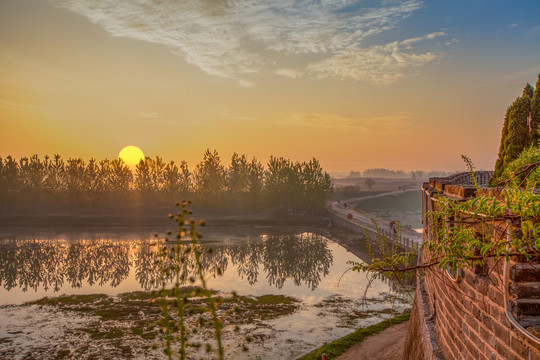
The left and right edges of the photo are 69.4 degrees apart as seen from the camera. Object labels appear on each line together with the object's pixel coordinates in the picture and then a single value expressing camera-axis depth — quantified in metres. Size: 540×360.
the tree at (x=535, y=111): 17.53
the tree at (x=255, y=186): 83.69
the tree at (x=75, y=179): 89.81
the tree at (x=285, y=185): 81.62
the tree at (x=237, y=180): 84.81
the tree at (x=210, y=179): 87.56
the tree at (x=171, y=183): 93.62
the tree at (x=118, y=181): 93.12
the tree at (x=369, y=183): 155.99
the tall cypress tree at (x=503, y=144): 18.93
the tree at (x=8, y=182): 86.56
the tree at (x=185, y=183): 94.50
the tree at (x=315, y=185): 79.25
